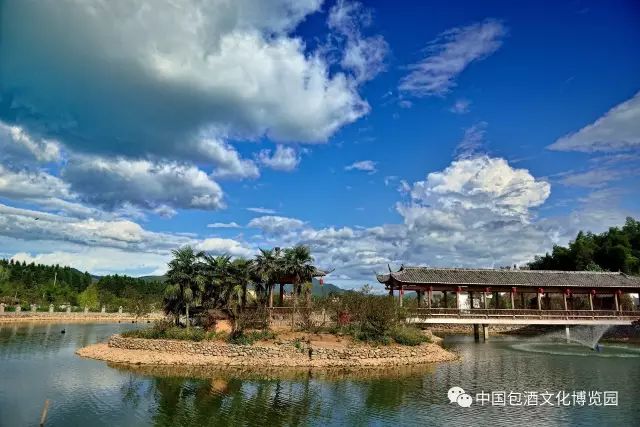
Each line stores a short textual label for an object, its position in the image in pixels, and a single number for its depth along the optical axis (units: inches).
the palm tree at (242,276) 1349.7
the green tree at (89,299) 3152.1
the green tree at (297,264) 1412.4
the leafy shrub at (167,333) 1229.1
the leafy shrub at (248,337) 1194.6
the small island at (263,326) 1160.8
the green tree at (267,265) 1389.0
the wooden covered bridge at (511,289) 1688.0
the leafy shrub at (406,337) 1304.1
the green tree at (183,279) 1295.5
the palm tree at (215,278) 1342.3
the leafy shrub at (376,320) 1291.8
